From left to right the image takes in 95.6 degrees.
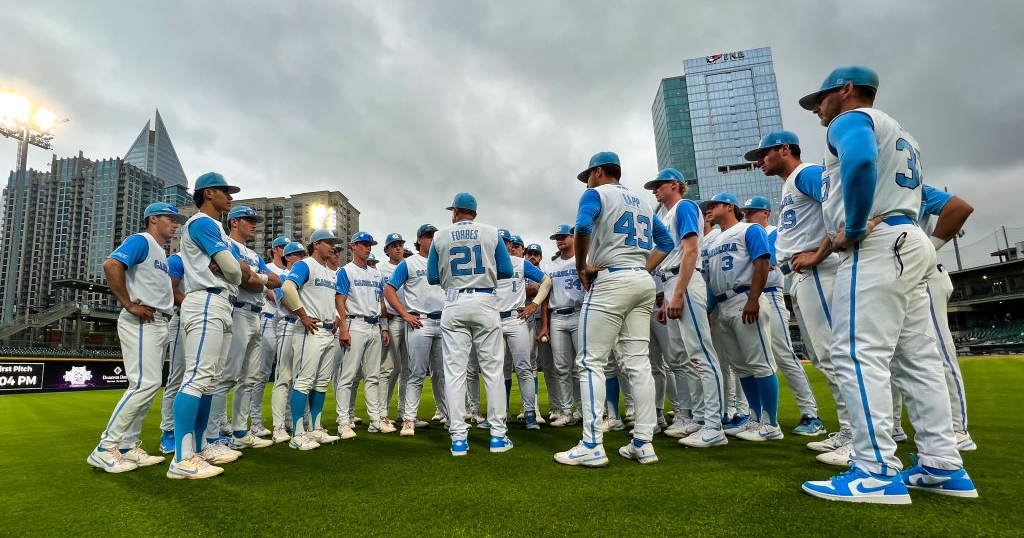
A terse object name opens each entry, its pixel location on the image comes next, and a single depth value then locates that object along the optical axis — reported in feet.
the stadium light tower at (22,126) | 100.63
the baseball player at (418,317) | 18.24
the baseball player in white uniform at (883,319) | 7.72
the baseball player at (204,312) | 11.41
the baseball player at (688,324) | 12.98
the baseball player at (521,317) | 18.25
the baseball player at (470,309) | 13.87
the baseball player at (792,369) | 14.56
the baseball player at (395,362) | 20.02
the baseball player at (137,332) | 12.13
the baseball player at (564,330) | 18.65
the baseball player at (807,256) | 10.72
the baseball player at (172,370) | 14.26
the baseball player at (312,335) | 15.72
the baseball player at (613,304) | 11.12
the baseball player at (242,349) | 14.79
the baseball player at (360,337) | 17.80
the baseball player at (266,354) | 18.24
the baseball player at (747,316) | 13.70
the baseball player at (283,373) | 17.03
